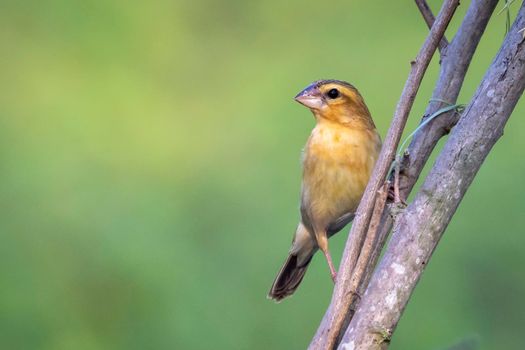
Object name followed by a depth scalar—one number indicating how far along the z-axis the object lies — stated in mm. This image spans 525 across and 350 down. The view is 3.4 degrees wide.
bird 4176
